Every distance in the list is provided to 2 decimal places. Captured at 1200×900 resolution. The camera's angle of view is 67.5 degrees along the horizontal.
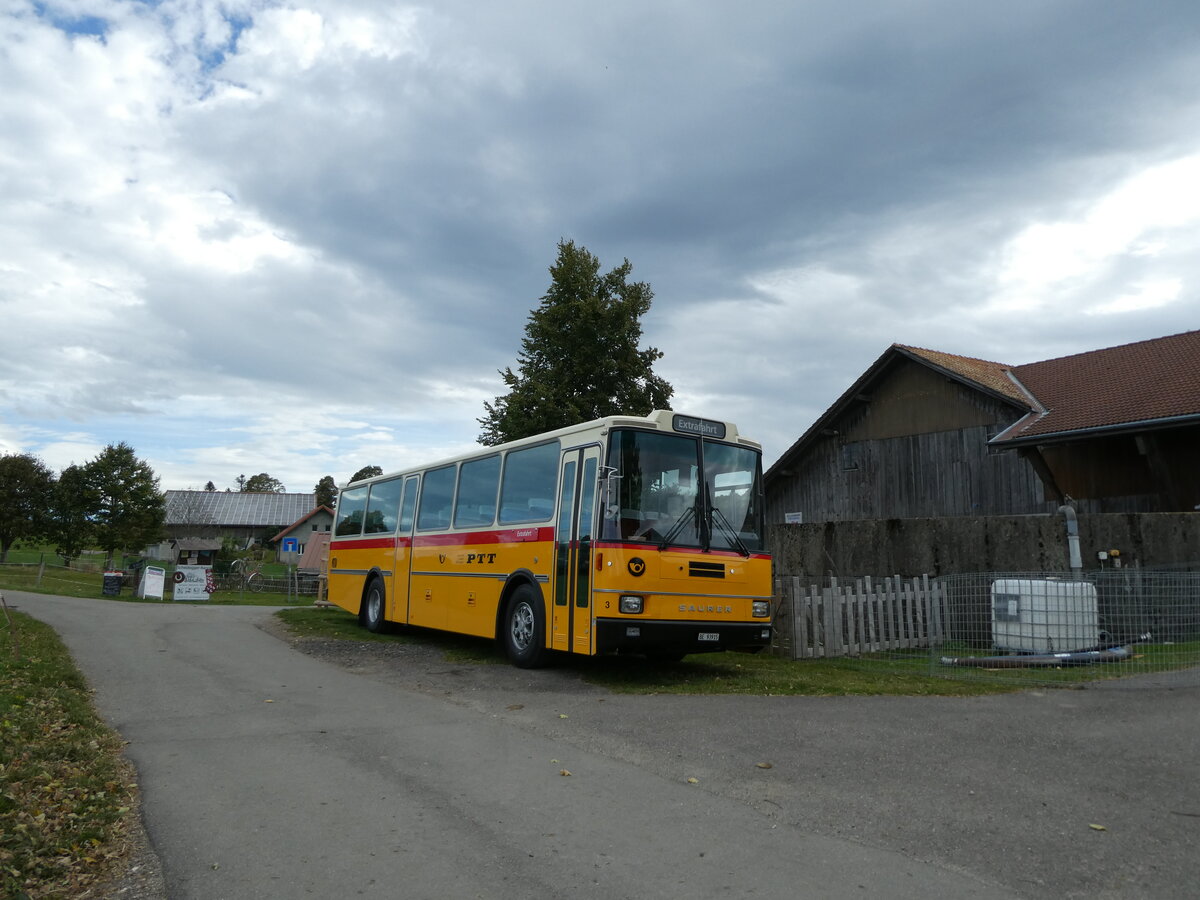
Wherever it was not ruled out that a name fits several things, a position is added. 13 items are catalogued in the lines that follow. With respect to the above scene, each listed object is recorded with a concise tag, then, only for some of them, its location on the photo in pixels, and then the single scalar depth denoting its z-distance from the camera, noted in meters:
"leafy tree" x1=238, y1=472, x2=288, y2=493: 130.38
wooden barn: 20.45
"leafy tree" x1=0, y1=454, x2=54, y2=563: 61.19
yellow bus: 9.89
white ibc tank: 10.84
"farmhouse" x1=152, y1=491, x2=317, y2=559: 90.12
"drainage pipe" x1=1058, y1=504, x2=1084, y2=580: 13.38
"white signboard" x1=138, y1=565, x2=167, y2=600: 29.78
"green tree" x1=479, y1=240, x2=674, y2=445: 35.91
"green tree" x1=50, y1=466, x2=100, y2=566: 56.56
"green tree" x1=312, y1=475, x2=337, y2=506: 108.67
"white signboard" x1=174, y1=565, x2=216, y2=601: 30.23
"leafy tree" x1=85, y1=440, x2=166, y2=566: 56.72
